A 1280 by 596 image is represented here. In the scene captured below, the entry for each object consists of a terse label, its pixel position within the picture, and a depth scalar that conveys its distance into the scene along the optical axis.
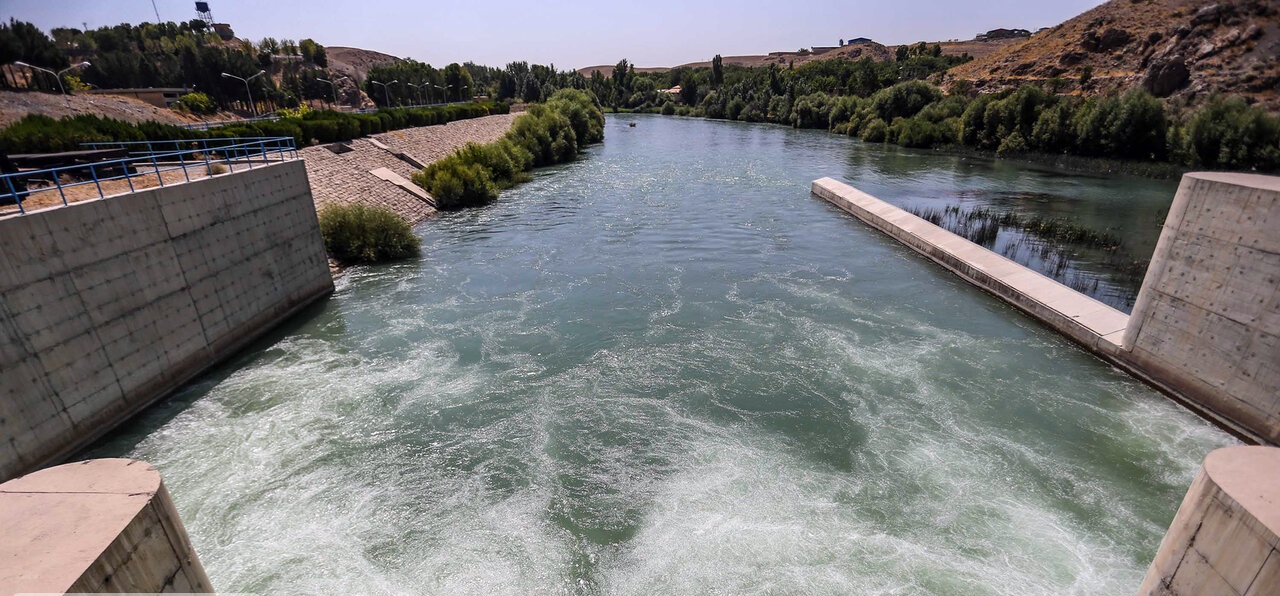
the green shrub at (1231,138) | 42.41
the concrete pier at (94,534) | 5.32
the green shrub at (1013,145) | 62.03
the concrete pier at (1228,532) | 6.18
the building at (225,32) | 194.23
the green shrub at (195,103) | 70.83
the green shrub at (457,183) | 39.06
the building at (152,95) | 78.25
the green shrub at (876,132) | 79.44
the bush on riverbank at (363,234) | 26.06
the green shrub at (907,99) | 82.06
